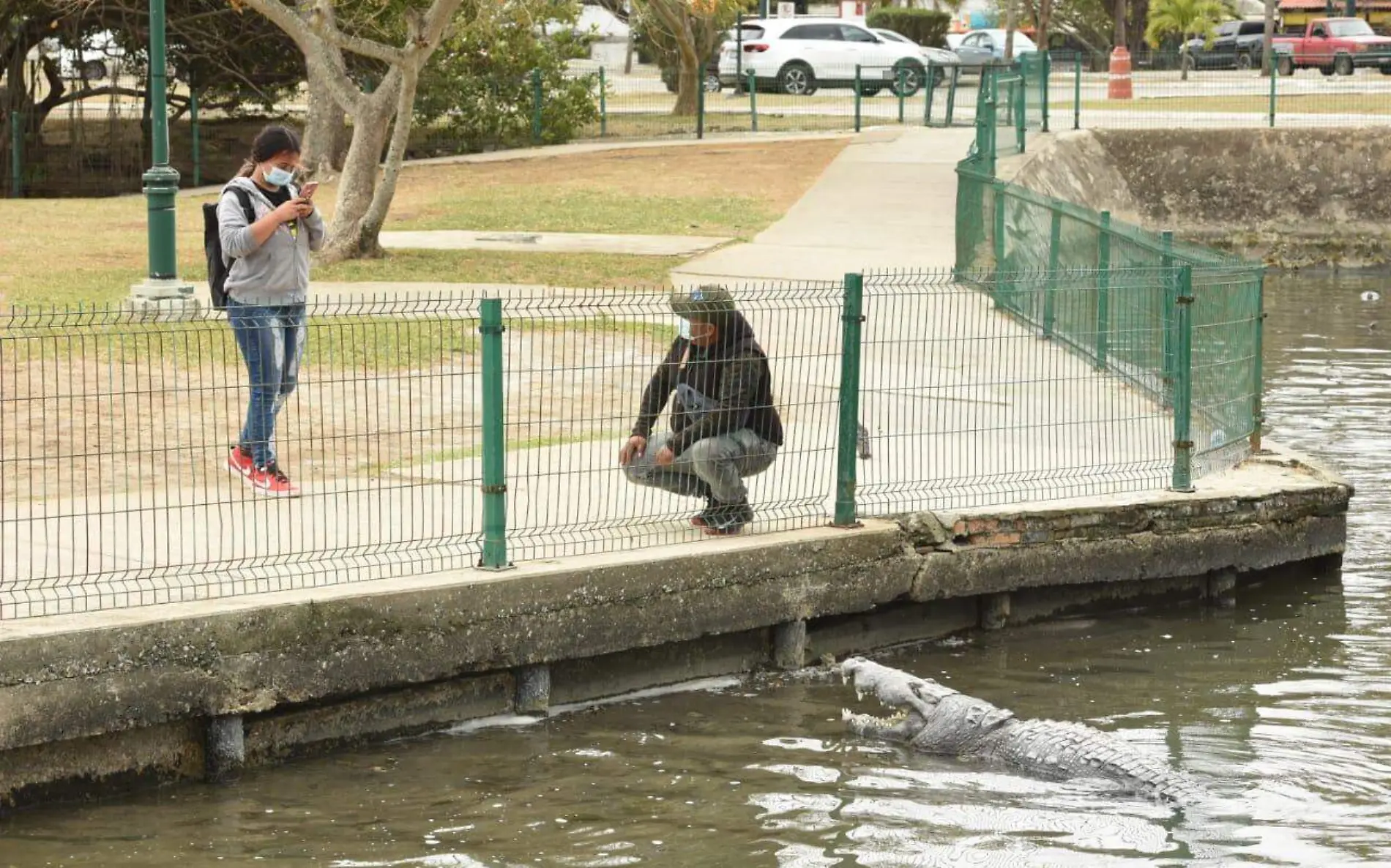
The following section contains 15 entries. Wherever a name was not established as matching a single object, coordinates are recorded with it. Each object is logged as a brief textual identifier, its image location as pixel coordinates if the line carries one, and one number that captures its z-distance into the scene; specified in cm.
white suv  4222
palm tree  5250
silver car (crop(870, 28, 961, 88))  4369
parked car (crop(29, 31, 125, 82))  3012
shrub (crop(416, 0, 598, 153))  3116
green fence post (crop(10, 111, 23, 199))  2845
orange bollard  3806
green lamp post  1390
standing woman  868
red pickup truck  4462
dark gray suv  4906
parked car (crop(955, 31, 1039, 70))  4934
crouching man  841
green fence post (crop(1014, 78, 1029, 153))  2562
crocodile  692
